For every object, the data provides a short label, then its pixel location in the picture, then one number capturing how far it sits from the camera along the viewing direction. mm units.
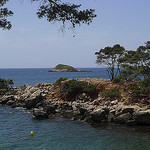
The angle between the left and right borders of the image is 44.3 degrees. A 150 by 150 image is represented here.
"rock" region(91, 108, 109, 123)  22281
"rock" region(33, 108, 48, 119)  24031
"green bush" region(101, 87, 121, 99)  27088
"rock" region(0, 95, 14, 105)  34875
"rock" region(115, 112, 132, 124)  21391
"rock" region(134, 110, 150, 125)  20714
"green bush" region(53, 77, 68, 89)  35300
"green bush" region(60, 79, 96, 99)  30453
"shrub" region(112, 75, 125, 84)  31747
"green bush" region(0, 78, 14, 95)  28828
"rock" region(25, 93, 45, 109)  30591
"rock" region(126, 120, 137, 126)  20906
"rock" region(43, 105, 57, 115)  26266
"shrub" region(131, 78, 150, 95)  26214
